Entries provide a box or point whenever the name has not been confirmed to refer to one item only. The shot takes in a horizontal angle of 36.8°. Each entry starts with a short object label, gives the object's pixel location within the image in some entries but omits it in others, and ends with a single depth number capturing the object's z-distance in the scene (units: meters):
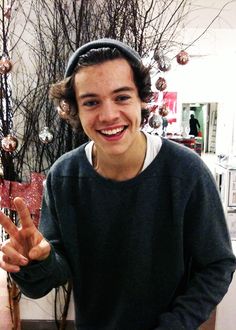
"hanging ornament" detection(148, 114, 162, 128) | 1.76
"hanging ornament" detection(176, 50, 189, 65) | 1.82
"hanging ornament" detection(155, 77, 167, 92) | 1.83
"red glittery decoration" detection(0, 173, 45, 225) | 1.88
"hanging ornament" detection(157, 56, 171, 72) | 1.79
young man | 0.94
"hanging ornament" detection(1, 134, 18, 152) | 1.71
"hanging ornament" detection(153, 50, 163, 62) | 1.79
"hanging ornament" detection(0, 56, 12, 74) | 1.66
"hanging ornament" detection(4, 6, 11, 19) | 1.72
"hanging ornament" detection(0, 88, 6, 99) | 1.79
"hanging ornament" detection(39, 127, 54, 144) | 1.81
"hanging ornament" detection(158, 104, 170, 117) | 1.88
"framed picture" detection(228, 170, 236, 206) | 2.48
